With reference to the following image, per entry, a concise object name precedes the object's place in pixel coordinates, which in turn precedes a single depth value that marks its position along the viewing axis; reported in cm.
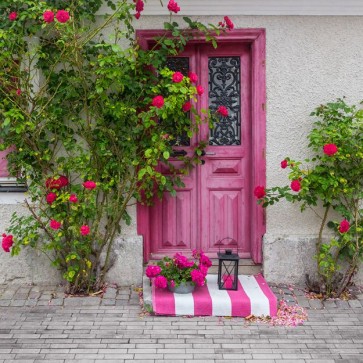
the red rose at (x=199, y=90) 612
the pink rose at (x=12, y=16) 606
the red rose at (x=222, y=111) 646
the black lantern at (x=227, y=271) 630
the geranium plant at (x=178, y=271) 618
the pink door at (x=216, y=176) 688
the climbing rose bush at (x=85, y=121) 625
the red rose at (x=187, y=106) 635
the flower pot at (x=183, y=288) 624
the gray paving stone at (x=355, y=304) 631
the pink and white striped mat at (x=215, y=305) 603
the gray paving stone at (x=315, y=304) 627
